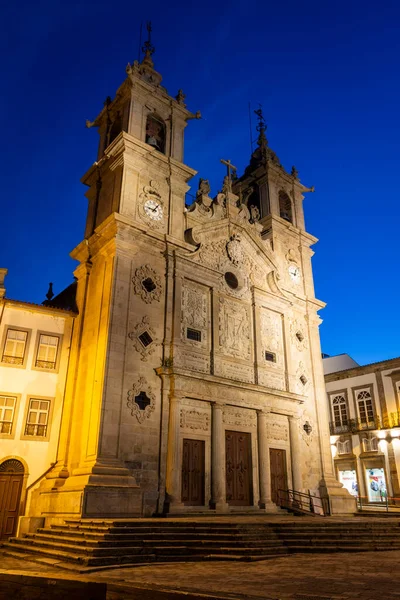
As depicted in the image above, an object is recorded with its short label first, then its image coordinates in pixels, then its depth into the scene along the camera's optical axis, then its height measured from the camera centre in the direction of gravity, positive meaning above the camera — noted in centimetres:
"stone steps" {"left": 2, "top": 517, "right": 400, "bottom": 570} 1068 -79
